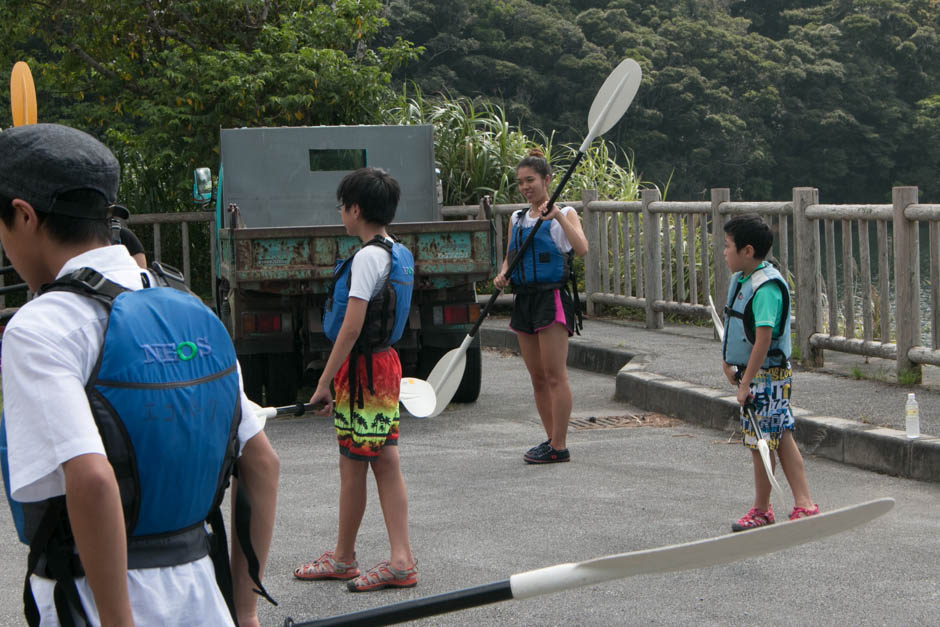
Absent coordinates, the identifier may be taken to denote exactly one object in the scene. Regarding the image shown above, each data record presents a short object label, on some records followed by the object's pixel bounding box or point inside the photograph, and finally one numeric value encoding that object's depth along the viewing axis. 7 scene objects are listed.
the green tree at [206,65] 26.03
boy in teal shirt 9.47
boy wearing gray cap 3.12
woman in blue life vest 12.36
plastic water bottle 11.50
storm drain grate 14.92
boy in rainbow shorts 8.24
